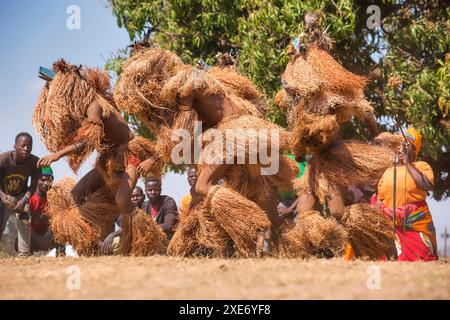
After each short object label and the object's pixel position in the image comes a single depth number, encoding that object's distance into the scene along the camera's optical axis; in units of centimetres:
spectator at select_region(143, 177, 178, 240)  1689
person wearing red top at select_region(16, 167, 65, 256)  1860
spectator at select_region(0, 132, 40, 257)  1817
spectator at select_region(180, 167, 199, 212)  1765
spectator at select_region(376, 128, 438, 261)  1402
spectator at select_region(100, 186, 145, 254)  1359
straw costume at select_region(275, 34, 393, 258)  1217
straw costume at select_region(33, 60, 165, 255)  1301
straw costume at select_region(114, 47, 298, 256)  1180
